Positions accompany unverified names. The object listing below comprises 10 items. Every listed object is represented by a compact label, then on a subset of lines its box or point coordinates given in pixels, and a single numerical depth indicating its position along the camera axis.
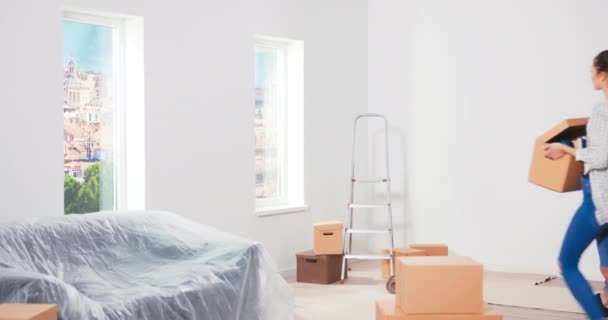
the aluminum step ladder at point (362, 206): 5.87
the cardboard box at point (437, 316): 3.46
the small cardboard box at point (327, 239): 5.77
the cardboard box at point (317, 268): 5.73
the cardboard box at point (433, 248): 5.92
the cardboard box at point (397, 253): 5.62
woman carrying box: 3.37
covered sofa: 3.18
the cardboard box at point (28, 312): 2.54
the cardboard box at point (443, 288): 3.48
